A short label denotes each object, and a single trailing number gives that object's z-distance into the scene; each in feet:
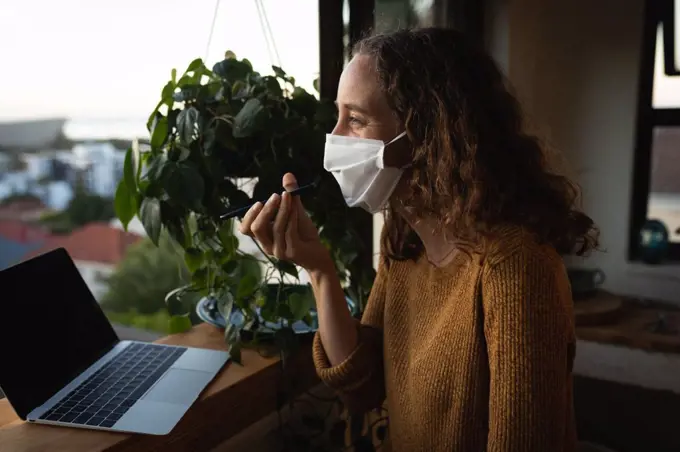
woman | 2.71
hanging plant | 3.34
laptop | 2.77
